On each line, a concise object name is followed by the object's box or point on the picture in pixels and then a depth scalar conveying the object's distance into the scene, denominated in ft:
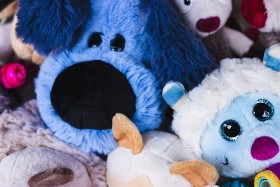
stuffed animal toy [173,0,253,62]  2.65
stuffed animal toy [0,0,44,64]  2.93
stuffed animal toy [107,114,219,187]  2.11
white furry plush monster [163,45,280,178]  2.18
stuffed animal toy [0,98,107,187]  2.26
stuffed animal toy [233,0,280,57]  2.75
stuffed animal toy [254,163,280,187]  2.02
